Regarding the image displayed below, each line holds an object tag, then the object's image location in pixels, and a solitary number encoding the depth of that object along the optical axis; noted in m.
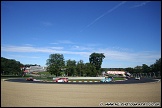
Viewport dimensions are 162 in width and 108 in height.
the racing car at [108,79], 38.83
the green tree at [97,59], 111.44
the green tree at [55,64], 82.12
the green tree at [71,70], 91.75
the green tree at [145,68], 114.44
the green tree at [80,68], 88.78
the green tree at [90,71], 85.94
